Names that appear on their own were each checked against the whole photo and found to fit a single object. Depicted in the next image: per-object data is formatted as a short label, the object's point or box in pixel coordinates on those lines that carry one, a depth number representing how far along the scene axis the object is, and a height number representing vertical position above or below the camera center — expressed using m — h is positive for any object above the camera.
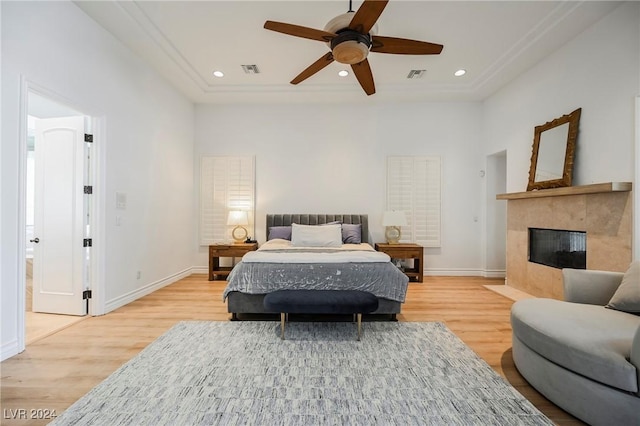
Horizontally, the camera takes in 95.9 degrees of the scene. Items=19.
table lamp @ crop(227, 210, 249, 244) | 5.16 -0.19
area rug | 1.71 -1.20
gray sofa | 1.52 -0.77
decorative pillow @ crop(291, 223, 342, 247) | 4.57 -0.37
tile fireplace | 2.82 -0.10
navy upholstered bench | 2.62 -0.82
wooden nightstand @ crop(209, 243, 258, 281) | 4.99 -0.67
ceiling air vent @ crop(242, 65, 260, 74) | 4.29 +2.17
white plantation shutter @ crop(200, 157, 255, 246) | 5.57 +0.39
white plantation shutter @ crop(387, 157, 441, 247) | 5.47 +0.36
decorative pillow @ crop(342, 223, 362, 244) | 5.02 -0.36
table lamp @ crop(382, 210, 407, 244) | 5.06 -0.13
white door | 3.27 +0.01
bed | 3.09 -0.70
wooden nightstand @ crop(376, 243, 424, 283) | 4.96 -0.68
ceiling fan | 2.27 +1.50
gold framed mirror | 3.43 +0.80
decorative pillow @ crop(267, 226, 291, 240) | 5.12 -0.36
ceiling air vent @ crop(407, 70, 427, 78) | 4.40 +2.18
